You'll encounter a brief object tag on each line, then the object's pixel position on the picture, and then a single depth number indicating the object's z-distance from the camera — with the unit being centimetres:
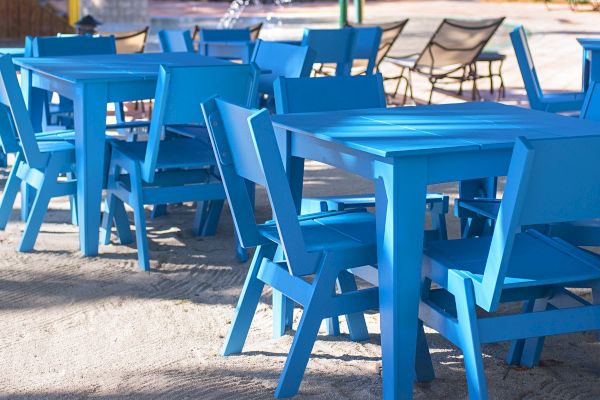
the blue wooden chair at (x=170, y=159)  594
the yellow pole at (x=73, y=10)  2054
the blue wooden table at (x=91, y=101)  613
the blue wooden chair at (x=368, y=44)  1016
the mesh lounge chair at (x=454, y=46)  1296
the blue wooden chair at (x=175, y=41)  911
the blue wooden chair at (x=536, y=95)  775
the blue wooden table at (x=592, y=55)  765
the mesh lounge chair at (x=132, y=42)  1167
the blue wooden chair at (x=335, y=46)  924
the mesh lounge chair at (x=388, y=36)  1274
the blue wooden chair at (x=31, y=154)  622
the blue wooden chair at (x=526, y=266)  350
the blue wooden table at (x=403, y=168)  382
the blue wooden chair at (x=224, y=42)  1030
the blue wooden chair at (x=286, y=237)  389
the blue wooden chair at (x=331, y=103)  500
